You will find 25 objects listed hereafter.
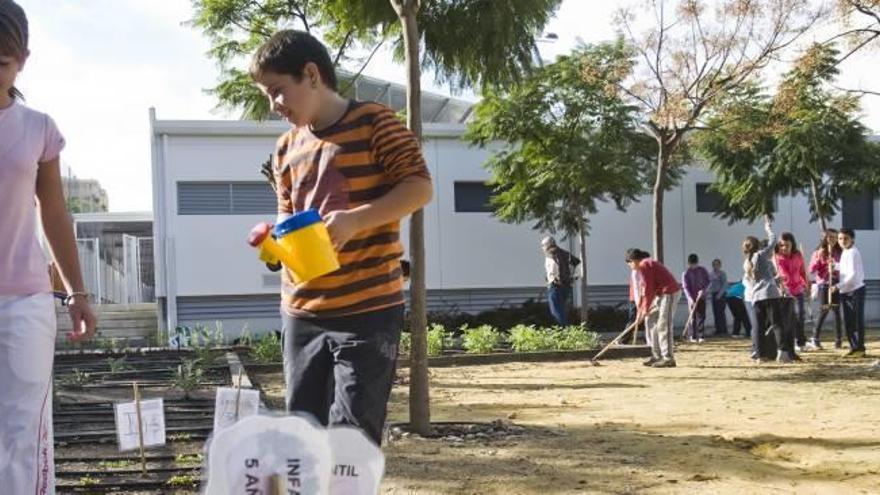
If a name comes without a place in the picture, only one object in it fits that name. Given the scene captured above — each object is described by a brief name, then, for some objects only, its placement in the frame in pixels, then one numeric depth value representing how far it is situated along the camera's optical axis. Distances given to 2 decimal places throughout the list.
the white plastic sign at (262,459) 2.13
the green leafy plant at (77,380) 9.13
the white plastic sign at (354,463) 2.31
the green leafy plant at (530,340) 13.24
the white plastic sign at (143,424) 4.62
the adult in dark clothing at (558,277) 15.82
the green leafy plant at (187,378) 7.95
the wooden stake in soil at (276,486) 2.11
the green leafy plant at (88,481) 4.62
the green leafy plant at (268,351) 12.27
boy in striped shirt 2.61
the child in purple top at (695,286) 16.86
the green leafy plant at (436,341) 12.98
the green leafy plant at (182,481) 4.61
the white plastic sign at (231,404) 3.92
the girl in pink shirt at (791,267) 11.99
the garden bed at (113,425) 4.76
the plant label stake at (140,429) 4.52
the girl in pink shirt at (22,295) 2.46
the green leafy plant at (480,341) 13.20
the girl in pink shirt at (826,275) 12.73
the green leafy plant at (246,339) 14.65
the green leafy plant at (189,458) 5.18
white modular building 20.34
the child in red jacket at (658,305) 11.30
